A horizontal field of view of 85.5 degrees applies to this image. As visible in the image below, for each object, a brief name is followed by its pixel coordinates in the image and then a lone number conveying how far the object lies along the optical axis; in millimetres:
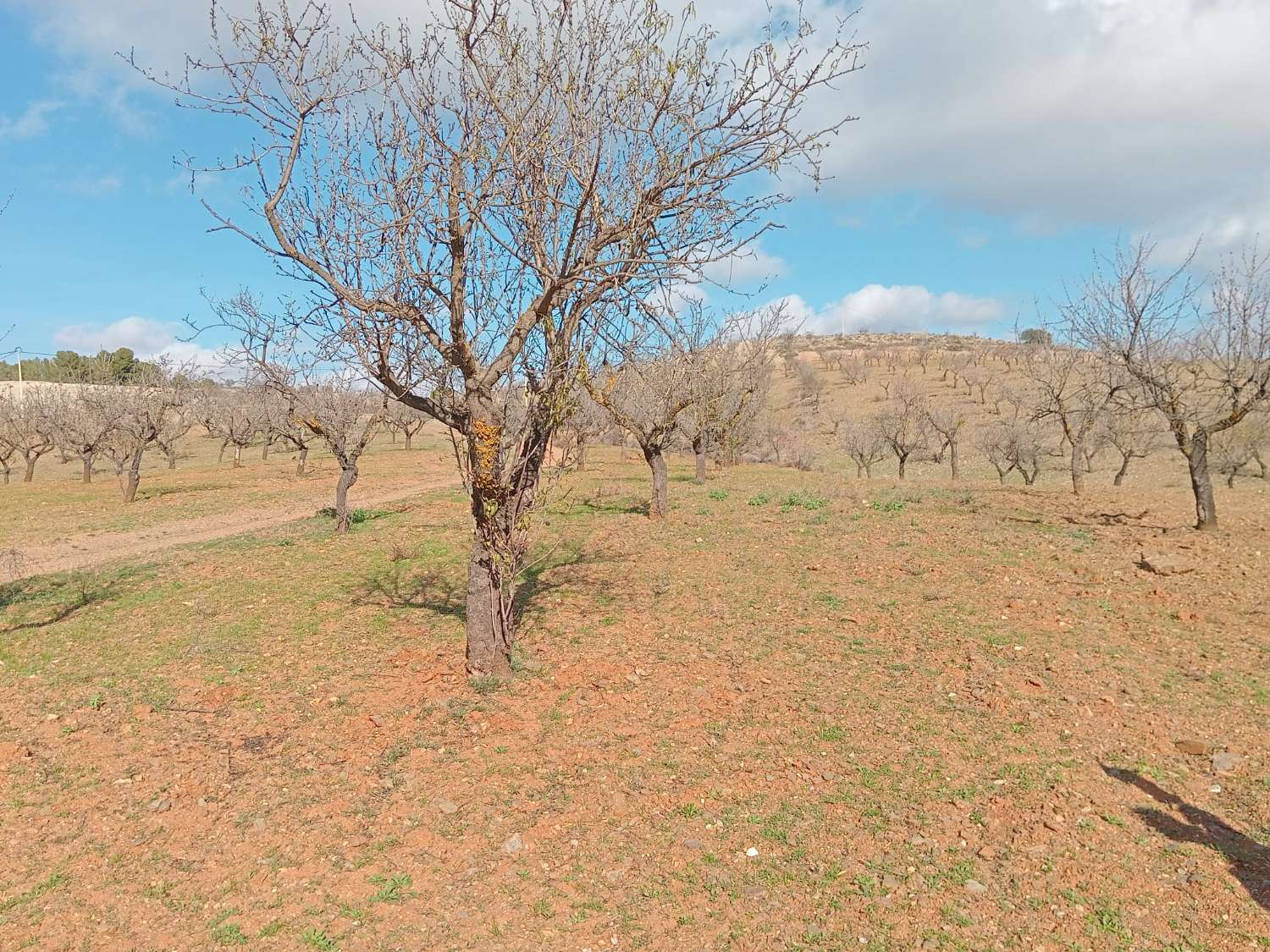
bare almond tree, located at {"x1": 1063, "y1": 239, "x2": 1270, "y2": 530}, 12547
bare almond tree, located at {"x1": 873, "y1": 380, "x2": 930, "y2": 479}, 35906
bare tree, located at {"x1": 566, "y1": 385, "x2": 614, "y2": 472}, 22234
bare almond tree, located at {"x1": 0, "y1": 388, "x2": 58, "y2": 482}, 35938
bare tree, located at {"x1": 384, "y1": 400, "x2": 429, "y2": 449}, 40950
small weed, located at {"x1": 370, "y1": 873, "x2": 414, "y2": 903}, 4281
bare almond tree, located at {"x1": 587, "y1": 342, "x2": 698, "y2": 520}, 14950
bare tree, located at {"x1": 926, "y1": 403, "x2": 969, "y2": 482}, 33938
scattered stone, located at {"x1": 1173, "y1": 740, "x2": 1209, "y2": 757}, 5766
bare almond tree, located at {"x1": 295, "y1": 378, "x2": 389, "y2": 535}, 15938
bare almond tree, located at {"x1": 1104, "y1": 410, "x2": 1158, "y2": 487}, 29797
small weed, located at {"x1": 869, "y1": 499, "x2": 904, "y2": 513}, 16145
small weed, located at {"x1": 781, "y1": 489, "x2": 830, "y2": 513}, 16859
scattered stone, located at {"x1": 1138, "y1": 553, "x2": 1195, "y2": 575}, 10281
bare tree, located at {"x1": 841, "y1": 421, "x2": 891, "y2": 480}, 38188
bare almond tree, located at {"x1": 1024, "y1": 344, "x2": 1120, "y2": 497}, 18875
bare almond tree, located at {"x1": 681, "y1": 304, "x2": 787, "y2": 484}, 20312
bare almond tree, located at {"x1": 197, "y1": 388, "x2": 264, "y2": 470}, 42000
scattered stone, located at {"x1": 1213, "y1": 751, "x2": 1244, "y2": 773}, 5516
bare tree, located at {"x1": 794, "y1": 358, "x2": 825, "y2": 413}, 73188
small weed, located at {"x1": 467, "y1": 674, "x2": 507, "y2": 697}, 7105
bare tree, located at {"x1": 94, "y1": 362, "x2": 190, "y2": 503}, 26491
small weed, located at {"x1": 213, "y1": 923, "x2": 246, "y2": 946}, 3919
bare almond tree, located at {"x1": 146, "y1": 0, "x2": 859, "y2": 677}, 6328
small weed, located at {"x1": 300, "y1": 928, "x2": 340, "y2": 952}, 3873
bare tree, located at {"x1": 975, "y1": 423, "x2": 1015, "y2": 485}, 34938
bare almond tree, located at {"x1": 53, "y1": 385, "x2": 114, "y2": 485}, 29172
